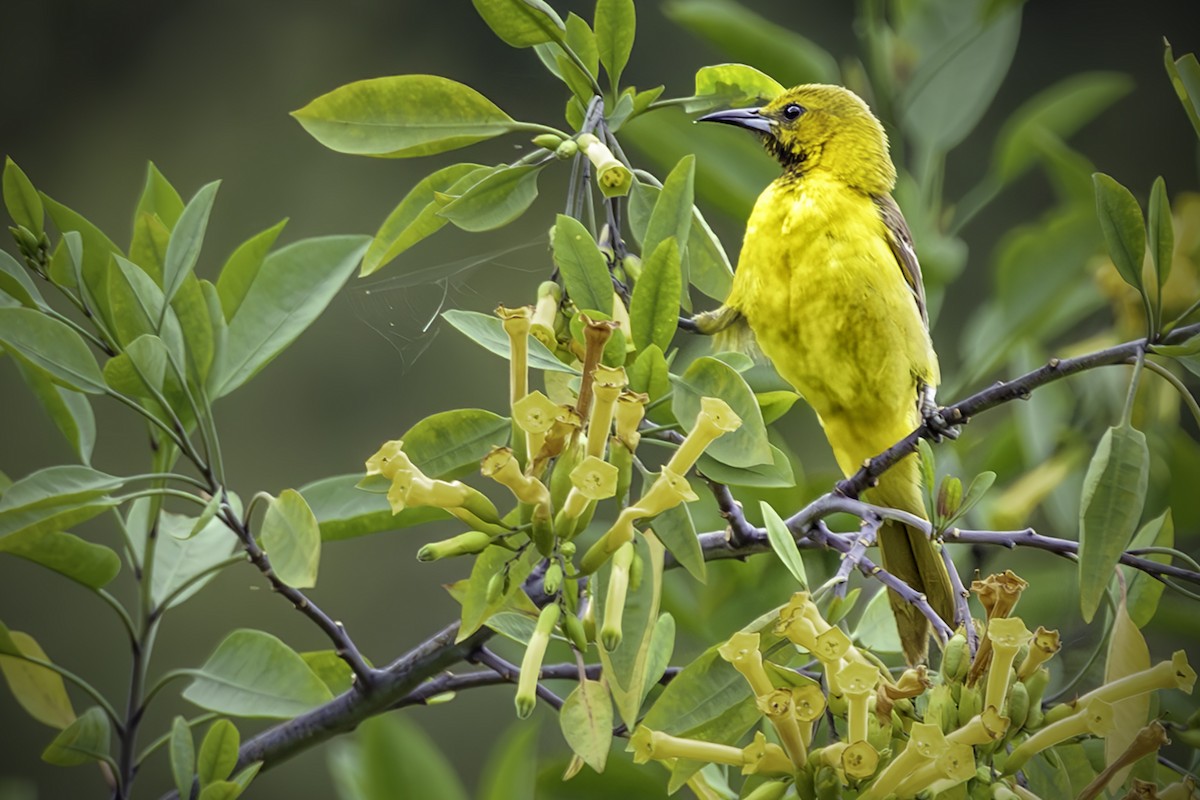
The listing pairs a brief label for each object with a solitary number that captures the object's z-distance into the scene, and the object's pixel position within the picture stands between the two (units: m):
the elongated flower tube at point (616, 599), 6.36
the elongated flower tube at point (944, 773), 6.35
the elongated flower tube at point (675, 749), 6.38
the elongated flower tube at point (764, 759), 6.37
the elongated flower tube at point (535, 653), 6.35
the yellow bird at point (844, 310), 6.66
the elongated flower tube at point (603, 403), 6.35
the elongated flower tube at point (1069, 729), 6.37
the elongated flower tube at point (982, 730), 6.35
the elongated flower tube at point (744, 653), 6.37
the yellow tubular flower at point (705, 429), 6.37
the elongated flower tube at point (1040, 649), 6.36
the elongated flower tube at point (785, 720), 6.36
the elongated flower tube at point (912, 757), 6.35
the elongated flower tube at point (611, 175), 6.41
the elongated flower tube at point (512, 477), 6.34
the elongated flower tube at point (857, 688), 6.36
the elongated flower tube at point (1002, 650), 6.36
